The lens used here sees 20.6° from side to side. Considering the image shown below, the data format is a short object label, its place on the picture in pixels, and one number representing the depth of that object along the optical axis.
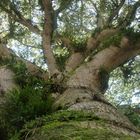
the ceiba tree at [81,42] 5.49
